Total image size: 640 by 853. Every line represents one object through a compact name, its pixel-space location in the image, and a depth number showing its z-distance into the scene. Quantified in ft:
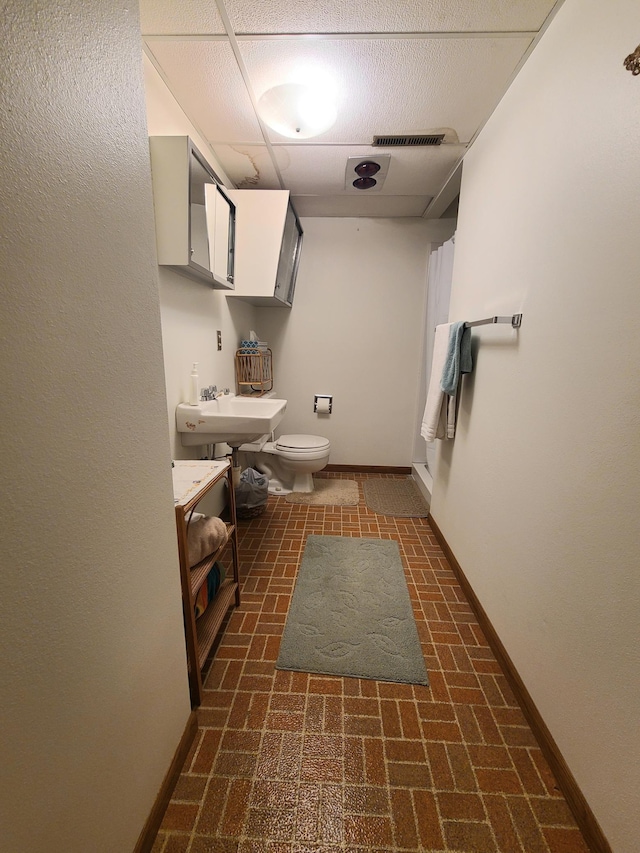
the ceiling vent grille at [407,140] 6.03
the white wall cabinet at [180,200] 4.44
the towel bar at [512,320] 4.30
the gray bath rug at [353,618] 4.51
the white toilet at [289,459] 9.12
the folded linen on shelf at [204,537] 4.03
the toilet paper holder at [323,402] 10.79
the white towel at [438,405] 6.36
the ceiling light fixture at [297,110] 4.93
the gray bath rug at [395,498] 8.70
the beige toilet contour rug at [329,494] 9.18
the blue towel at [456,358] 5.76
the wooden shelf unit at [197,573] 3.54
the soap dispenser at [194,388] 5.90
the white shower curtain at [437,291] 8.75
